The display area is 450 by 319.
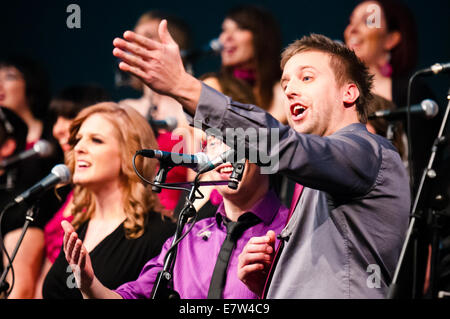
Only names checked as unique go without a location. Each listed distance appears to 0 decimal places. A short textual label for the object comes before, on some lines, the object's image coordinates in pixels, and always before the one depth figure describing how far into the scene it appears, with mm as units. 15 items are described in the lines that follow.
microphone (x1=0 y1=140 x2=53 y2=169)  6695
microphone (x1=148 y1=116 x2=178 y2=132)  6629
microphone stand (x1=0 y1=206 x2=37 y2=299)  5074
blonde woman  6109
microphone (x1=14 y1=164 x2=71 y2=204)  5270
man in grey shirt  3389
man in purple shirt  5043
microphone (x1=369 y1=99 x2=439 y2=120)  5043
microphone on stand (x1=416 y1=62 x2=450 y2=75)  4637
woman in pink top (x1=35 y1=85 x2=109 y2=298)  7680
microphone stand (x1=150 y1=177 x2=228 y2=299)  4176
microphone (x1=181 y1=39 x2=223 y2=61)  8203
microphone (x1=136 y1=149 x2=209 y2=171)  4168
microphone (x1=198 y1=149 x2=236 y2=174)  4148
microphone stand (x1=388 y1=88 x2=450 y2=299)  3750
